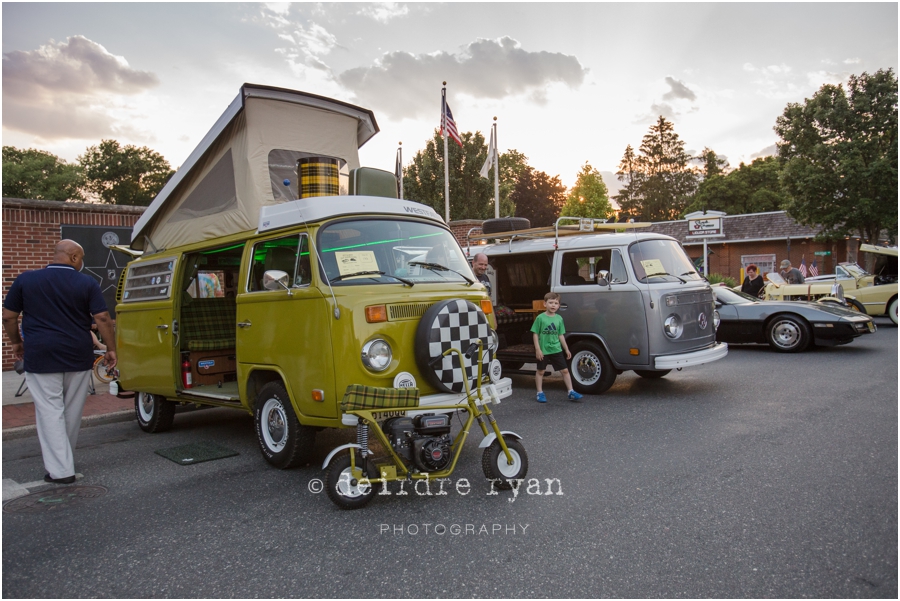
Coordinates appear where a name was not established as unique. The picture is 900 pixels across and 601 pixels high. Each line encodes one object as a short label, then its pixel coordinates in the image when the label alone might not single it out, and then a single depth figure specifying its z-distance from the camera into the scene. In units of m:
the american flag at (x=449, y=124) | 21.17
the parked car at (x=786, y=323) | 12.40
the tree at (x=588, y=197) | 55.09
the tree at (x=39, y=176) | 49.72
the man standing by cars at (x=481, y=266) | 9.63
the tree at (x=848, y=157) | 25.66
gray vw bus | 8.66
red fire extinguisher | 7.09
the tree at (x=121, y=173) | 55.53
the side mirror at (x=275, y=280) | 5.39
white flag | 23.14
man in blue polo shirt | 5.38
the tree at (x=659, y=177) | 71.50
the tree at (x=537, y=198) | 59.41
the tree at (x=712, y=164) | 76.12
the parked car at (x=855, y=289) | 16.78
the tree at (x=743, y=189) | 58.41
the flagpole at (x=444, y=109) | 21.17
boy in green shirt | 8.62
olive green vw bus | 5.14
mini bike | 4.57
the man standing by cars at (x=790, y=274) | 17.55
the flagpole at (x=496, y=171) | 22.83
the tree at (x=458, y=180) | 39.94
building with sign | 35.17
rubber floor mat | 6.29
